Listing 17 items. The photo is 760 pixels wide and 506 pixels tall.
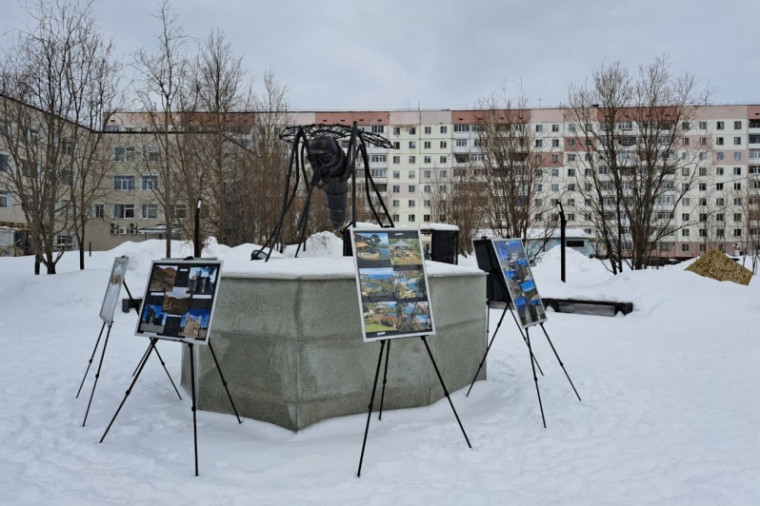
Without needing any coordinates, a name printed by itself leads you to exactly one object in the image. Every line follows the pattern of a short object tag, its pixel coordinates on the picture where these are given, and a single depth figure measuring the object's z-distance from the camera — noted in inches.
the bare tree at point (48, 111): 592.1
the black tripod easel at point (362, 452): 147.1
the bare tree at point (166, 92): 682.8
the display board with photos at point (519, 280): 210.4
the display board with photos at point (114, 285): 226.4
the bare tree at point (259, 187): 834.8
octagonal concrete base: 182.2
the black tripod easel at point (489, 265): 211.6
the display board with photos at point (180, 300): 164.1
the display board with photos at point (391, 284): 160.6
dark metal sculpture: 265.7
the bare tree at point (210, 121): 696.7
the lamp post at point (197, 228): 434.7
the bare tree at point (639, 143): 665.6
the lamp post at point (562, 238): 626.8
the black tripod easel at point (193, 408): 145.8
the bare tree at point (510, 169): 796.6
